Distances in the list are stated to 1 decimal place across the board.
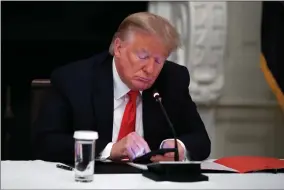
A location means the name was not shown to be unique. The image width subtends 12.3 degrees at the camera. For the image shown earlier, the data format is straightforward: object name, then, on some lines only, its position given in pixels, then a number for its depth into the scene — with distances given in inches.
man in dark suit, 171.3
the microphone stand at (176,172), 152.6
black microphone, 162.5
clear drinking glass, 150.9
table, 148.7
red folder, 162.8
